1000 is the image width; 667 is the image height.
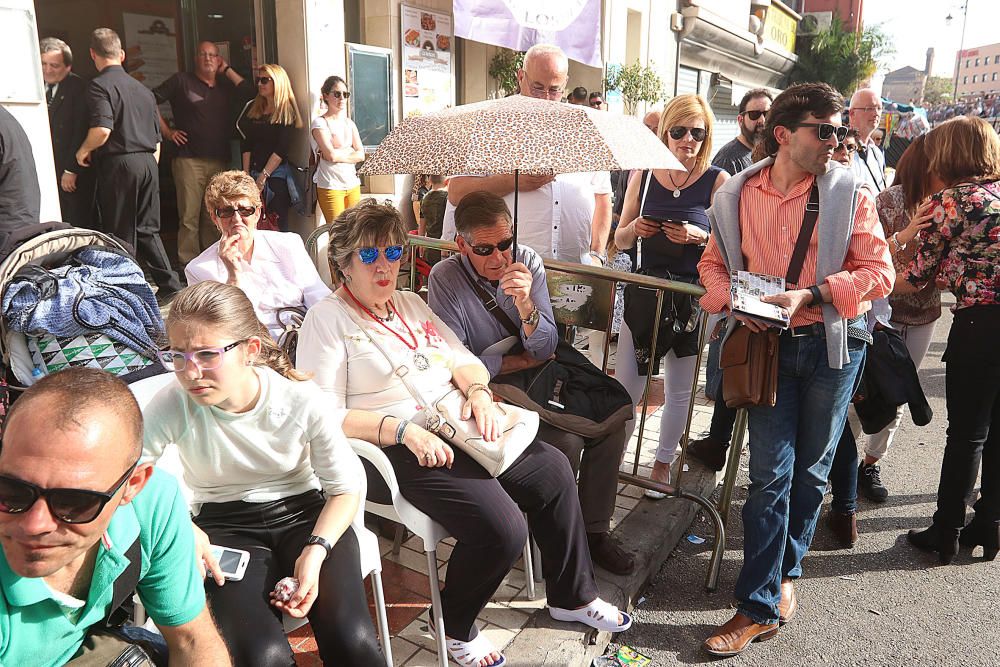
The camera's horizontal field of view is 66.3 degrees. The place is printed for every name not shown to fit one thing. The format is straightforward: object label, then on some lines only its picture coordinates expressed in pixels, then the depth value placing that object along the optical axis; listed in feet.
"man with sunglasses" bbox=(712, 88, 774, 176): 17.74
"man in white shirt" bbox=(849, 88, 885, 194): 17.33
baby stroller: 10.05
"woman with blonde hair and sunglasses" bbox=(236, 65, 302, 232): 22.94
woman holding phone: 13.05
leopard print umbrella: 8.85
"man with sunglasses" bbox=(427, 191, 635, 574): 10.72
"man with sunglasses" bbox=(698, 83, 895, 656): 9.19
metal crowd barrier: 11.16
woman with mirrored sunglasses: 8.64
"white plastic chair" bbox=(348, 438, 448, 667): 8.52
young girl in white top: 7.01
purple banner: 27.30
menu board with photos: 28.50
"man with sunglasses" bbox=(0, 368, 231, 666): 4.53
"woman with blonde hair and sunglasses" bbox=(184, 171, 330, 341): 12.08
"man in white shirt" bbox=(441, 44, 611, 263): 12.99
